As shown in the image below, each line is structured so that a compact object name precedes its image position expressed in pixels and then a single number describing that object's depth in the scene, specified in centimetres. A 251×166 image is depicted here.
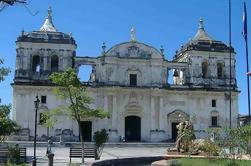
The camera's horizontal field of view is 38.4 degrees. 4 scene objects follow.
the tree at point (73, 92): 1894
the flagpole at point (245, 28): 2274
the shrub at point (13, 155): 1476
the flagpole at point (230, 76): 3268
